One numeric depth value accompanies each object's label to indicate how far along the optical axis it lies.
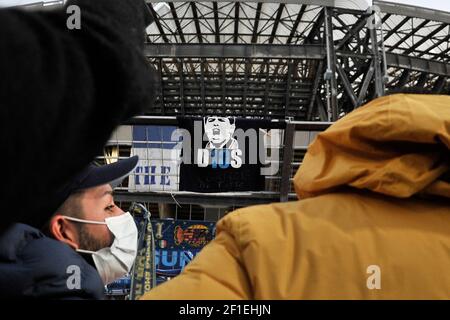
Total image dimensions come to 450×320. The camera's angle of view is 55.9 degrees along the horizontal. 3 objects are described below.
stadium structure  14.23
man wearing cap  1.25
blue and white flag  7.42
